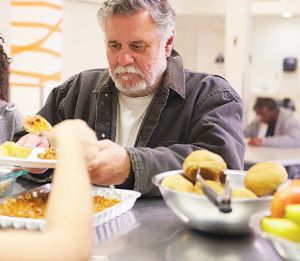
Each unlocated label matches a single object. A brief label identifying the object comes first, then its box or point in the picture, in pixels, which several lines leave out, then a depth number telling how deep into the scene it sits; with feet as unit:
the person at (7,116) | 8.09
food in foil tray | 3.59
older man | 5.17
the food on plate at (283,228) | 2.84
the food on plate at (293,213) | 2.88
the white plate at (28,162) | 4.00
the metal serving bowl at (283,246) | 2.74
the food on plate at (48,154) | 4.20
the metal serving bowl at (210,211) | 3.19
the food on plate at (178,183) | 3.40
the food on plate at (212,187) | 3.23
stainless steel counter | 3.11
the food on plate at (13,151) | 4.44
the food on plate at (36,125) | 4.62
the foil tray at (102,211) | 3.42
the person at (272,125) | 15.24
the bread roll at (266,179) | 3.33
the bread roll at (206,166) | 3.41
